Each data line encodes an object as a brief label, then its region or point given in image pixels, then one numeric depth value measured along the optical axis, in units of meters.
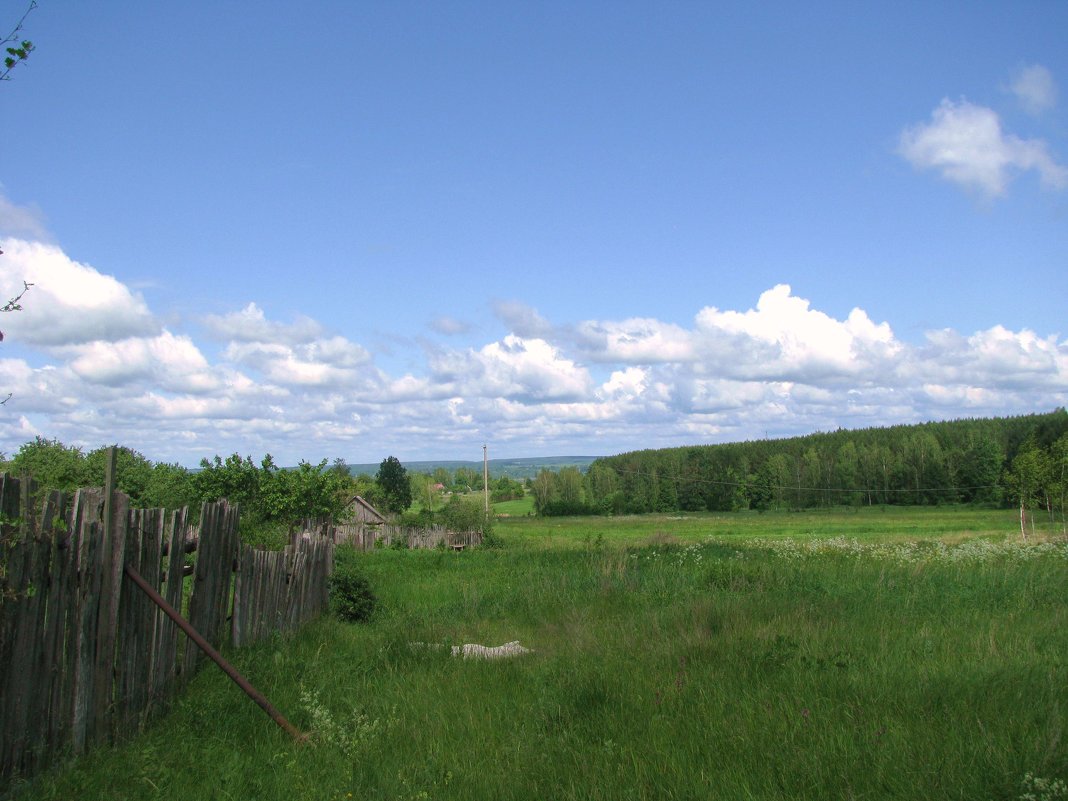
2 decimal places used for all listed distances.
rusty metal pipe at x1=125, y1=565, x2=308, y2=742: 5.32
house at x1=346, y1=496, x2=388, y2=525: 55.43
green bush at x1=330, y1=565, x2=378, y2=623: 12.51
